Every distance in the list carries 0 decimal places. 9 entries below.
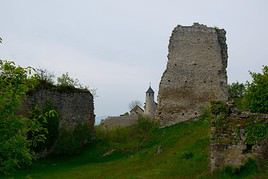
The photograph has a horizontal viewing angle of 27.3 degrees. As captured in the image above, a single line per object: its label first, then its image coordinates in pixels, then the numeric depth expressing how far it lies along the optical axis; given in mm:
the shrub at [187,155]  19503
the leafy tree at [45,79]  31562
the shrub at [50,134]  29375
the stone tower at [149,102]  77688
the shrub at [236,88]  42906
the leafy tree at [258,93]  19594
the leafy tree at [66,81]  33784
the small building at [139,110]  53916
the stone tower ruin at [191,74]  31281
